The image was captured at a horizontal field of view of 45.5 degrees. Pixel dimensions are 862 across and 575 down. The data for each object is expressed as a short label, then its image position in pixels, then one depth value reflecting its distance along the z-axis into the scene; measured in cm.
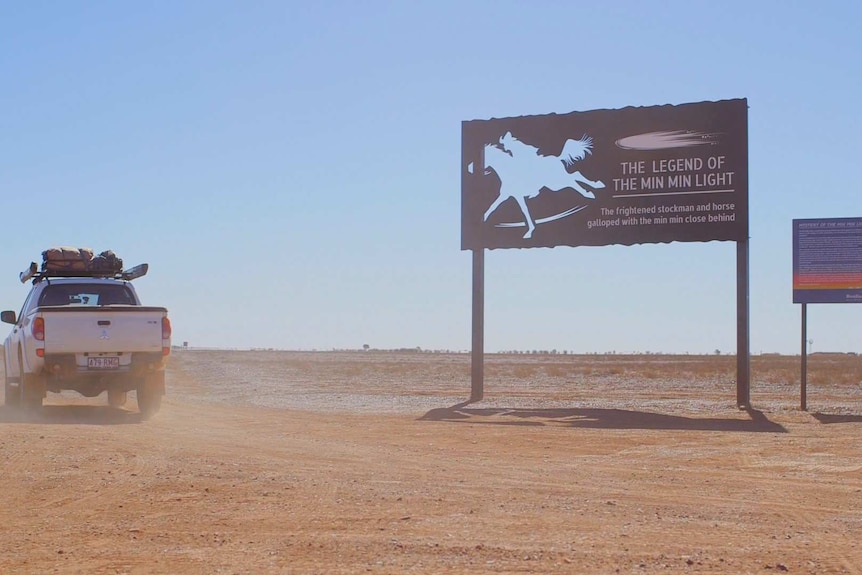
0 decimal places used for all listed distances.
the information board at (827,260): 2098
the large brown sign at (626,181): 2155
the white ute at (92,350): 1603
